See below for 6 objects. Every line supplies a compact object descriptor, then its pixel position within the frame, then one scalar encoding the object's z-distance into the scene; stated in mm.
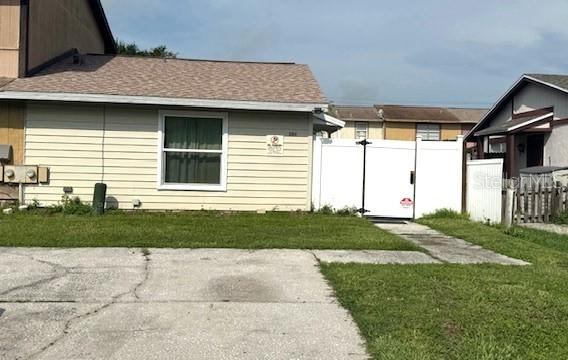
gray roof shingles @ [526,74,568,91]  20344
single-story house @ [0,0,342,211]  13281
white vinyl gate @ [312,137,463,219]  14023
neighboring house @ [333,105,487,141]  49812
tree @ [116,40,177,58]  38094
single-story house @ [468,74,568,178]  20453
